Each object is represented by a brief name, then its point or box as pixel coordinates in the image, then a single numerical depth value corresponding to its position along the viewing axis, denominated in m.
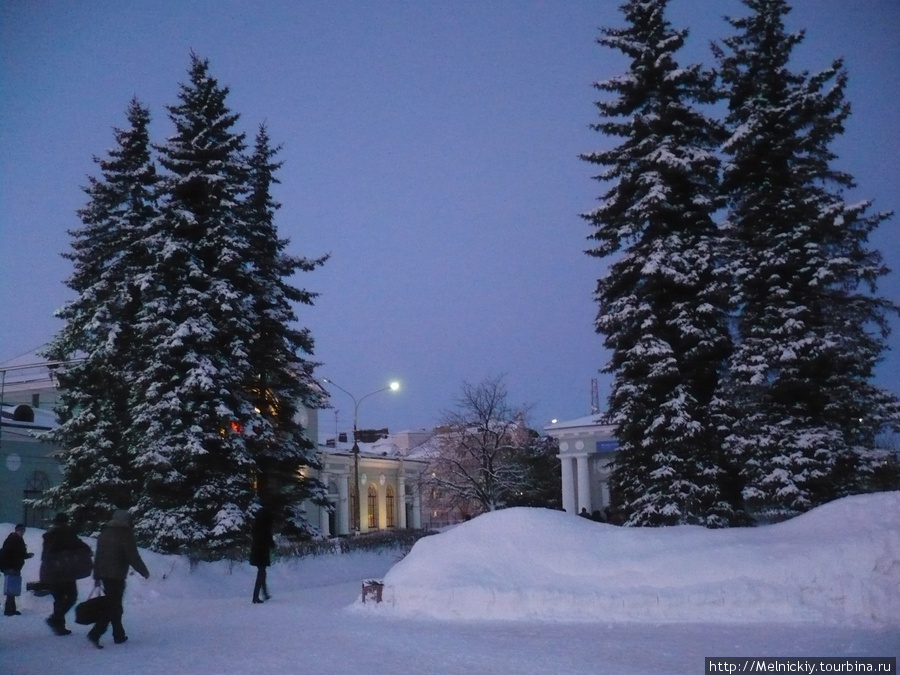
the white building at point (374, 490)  55.31
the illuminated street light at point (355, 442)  31.78
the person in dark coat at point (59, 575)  11.55
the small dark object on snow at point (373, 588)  13.71
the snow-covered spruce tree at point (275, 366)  25.66
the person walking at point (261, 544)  15.35
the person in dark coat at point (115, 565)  10.34
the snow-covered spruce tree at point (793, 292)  19.53
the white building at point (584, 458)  43.94
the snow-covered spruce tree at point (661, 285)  19.48
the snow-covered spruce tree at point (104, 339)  24.98
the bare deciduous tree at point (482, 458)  37.66
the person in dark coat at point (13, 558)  14.23
